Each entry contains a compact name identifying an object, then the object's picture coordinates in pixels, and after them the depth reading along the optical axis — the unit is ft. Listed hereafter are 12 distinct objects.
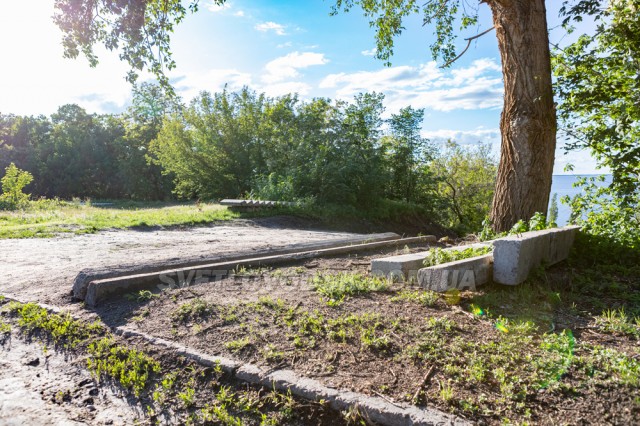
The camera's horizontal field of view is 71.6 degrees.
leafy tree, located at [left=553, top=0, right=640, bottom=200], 22.00
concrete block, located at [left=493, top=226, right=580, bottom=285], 14.97
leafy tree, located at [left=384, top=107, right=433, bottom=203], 61.36
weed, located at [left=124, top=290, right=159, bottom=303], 14.87
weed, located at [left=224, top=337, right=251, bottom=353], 10.81
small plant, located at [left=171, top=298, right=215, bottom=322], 13.00
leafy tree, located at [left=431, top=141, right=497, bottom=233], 76.74
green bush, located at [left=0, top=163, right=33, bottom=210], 54.29
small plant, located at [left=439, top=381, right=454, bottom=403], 8.14
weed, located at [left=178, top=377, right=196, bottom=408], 9.20
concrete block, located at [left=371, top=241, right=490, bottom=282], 15.70
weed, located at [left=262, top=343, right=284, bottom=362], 10.15
